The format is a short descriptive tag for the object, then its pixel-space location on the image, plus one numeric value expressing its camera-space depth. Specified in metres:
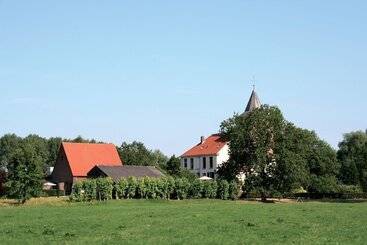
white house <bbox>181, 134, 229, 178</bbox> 111.12
